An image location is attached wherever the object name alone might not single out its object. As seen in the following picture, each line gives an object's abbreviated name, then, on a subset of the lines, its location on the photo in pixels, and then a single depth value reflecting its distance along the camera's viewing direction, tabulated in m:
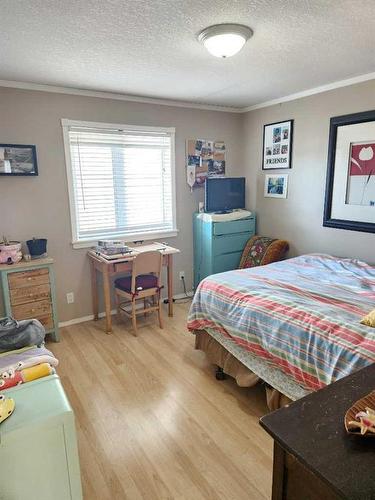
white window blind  3.46
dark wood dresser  0.72
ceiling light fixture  1.98
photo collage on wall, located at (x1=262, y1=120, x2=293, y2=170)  3.83
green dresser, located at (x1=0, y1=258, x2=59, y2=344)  2.89
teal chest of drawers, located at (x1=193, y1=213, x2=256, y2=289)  3.97
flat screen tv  4.08
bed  1.76
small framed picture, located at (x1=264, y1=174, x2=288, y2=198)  3.96
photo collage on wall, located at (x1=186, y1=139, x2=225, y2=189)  4.12
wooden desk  3.28
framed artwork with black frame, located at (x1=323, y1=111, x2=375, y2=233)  3.09
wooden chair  3.25
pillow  3.90
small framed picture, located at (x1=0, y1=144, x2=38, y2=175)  3.01
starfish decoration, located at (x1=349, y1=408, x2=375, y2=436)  0.82
